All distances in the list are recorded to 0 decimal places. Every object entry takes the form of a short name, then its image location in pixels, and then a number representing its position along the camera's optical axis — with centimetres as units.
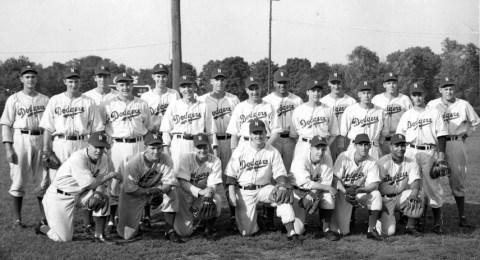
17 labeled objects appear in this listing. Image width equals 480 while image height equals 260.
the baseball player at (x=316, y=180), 636
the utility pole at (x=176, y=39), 1026
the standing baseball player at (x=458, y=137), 703
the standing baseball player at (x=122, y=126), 659
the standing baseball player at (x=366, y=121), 708
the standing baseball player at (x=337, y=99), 799
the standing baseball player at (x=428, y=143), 680
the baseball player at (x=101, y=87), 740
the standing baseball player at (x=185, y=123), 691
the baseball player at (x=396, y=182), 652
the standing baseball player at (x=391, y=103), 773
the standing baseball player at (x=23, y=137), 654
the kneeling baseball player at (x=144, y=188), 616
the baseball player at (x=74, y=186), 580
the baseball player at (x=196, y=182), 629
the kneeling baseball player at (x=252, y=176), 647
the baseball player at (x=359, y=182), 636
